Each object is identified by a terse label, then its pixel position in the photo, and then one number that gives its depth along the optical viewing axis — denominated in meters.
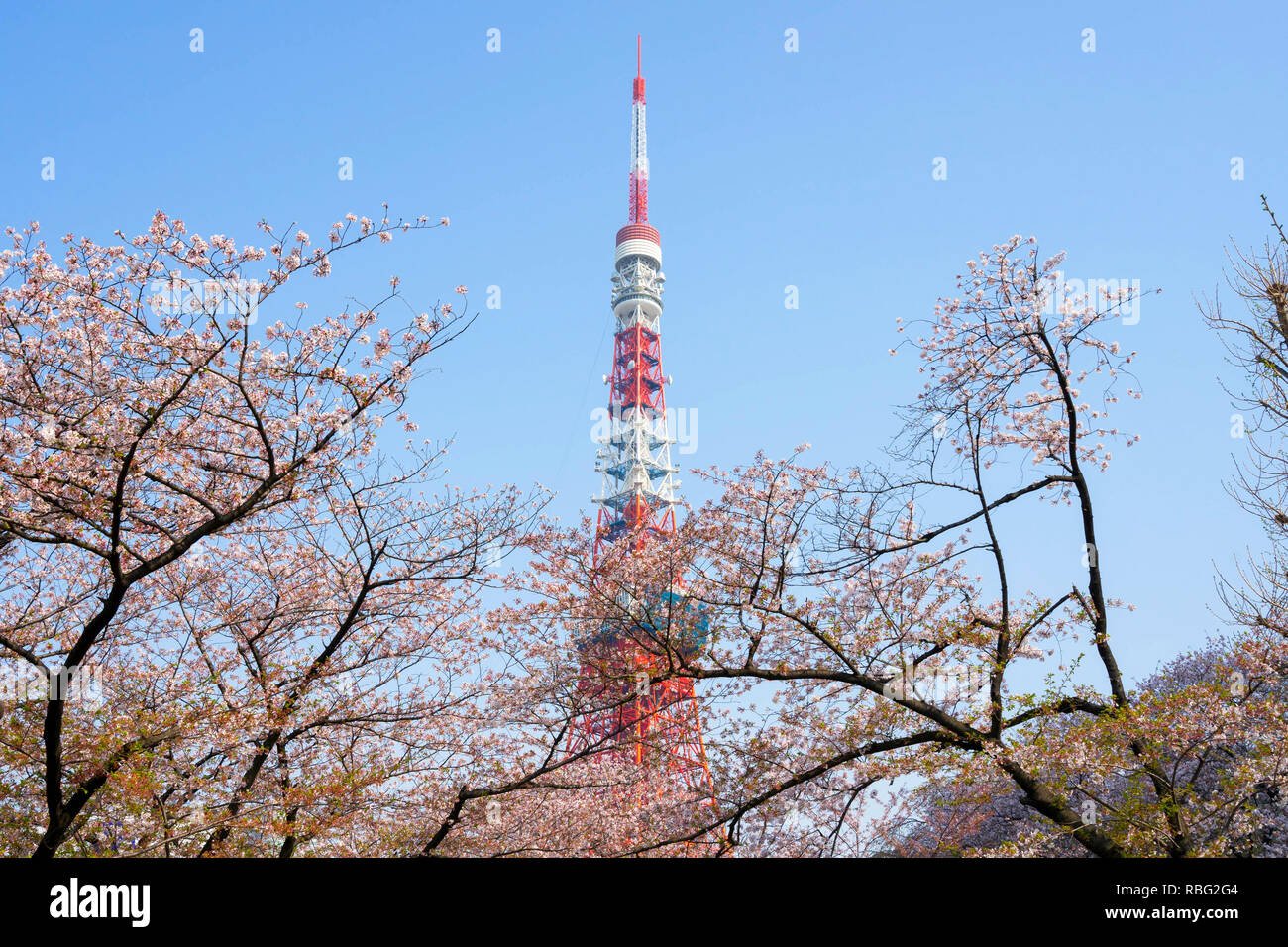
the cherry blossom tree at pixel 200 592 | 7.08
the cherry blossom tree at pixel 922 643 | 8.06
